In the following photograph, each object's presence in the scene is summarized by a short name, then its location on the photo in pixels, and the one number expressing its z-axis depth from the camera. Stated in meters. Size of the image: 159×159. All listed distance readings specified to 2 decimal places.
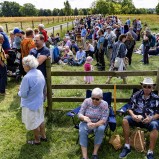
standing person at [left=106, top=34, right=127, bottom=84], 5.78
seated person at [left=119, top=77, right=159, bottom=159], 3.26
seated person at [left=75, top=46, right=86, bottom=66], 8.43
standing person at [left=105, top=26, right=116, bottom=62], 7.90
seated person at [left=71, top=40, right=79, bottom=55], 10.25
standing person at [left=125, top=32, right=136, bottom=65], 7.90
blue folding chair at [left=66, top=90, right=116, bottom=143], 3.38
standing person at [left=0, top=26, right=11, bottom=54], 5.78
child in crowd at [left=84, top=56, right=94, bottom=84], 6.02
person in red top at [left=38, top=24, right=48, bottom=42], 5.93
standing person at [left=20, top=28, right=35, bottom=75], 4.46
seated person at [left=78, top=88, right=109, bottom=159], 3.17
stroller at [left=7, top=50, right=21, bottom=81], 5.90
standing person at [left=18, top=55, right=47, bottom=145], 3.02
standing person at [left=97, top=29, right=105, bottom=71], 7.56
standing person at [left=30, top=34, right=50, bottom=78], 3.69
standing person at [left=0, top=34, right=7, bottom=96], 5.05
